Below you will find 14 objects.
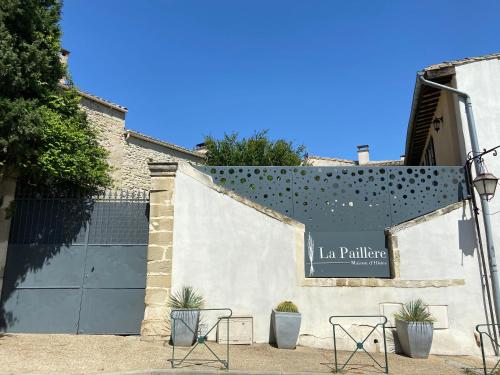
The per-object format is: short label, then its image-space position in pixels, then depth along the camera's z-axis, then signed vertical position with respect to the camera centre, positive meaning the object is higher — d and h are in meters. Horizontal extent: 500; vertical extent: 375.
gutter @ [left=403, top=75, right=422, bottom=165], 9.21 +4.54
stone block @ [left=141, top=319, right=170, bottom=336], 6.89 -0.72
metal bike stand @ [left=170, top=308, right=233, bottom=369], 5.37 -0.98
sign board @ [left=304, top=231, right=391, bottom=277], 7.54 +0.59
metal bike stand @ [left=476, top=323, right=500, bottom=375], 6.99 -0.75
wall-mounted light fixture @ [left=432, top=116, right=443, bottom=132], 10.09 +4.13
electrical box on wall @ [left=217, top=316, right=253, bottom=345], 6.91 -0.78
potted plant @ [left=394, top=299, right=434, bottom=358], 6.48 -0.74
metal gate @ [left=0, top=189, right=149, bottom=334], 7.74 +0.38
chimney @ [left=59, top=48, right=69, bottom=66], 16.14 +9.22
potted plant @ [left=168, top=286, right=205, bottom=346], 6.59 -0.58
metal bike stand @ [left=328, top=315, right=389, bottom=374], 5.42 -1.13
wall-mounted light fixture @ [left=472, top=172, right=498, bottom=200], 7.20 +1.83
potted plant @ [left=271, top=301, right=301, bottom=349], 6.76 -0.72
